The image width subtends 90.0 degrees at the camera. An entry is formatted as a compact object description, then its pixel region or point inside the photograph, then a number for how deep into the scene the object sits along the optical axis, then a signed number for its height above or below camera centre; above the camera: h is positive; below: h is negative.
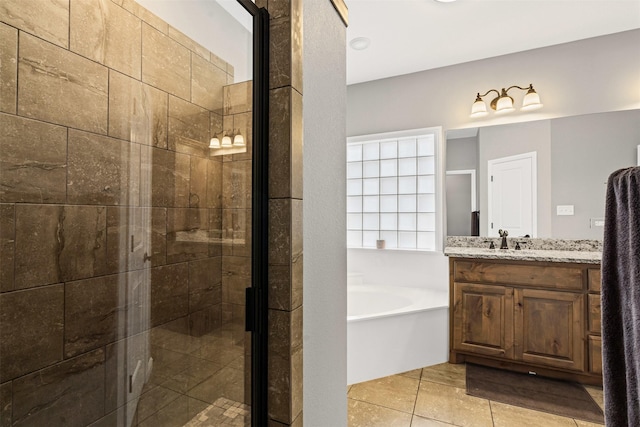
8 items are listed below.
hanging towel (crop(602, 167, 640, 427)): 0.80 -0.22
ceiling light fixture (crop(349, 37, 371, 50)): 2.72 +1.51
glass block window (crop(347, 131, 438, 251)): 3.33 +0.27
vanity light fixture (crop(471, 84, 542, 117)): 2.83 +1.05
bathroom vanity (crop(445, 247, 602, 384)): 2.30 -0.72
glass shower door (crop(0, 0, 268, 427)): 0.48 +0.01
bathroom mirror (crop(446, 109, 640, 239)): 2.67 +0.44
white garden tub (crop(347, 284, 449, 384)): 2.43 -0.98
